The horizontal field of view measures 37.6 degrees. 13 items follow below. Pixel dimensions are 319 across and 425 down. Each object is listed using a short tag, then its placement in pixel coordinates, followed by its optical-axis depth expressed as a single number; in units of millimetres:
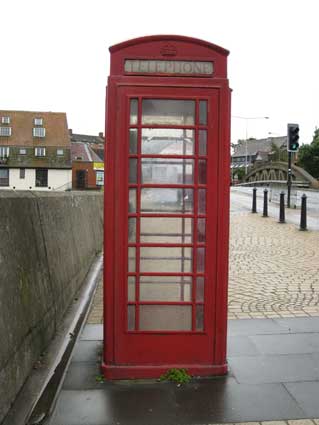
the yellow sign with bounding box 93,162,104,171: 73000
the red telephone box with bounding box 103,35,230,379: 3357
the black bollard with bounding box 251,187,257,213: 19156
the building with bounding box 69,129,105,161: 111400
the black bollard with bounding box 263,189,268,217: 17578
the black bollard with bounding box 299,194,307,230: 13438
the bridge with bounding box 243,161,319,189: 44156
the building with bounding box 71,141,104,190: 72438
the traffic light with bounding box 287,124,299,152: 18294
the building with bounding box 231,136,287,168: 126062
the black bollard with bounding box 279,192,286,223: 15402
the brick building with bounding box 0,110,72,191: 71375
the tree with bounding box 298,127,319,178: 61531
